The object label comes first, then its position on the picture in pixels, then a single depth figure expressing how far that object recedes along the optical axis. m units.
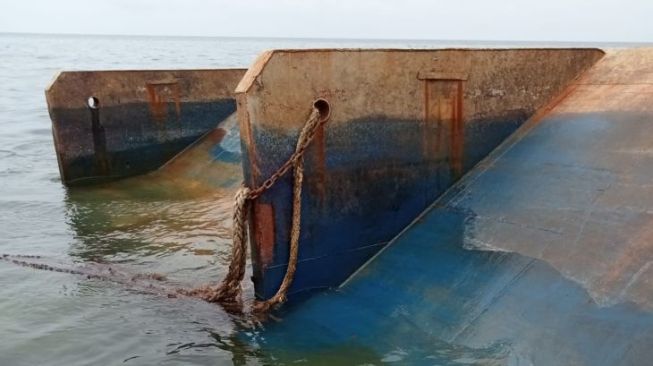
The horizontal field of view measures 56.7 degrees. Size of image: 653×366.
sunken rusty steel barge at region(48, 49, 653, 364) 4.09
